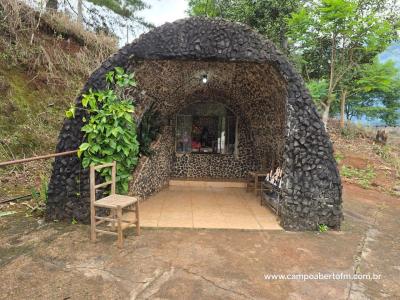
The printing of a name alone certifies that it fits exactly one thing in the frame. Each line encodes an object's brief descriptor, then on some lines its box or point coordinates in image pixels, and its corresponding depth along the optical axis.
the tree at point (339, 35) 8.76
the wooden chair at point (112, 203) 3.48
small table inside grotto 6.04
